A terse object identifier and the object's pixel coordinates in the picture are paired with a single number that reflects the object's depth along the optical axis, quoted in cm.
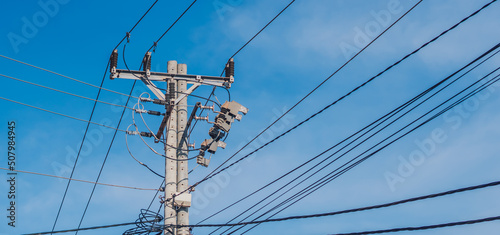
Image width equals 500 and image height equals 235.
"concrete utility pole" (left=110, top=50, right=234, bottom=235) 1276
